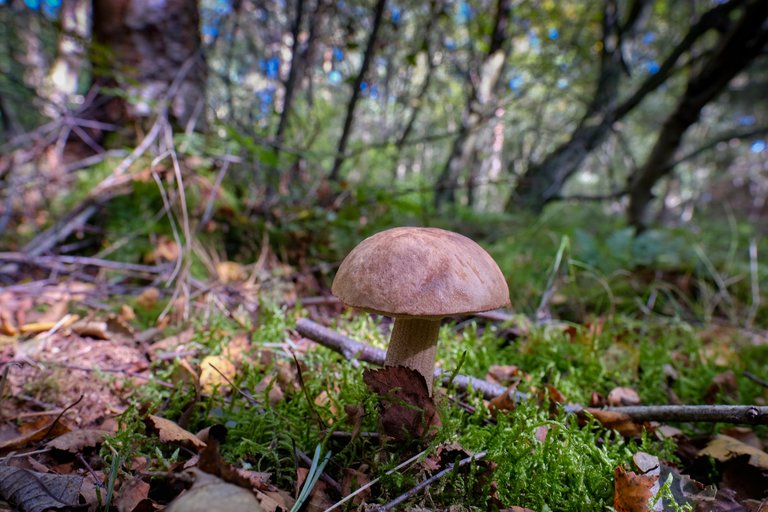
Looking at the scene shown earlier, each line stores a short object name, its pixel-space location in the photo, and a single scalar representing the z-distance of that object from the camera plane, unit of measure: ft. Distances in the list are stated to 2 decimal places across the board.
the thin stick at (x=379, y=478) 0.71
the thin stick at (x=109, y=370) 1.05
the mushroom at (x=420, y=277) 0.71
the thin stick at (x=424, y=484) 0.73
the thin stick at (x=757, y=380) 1.04
